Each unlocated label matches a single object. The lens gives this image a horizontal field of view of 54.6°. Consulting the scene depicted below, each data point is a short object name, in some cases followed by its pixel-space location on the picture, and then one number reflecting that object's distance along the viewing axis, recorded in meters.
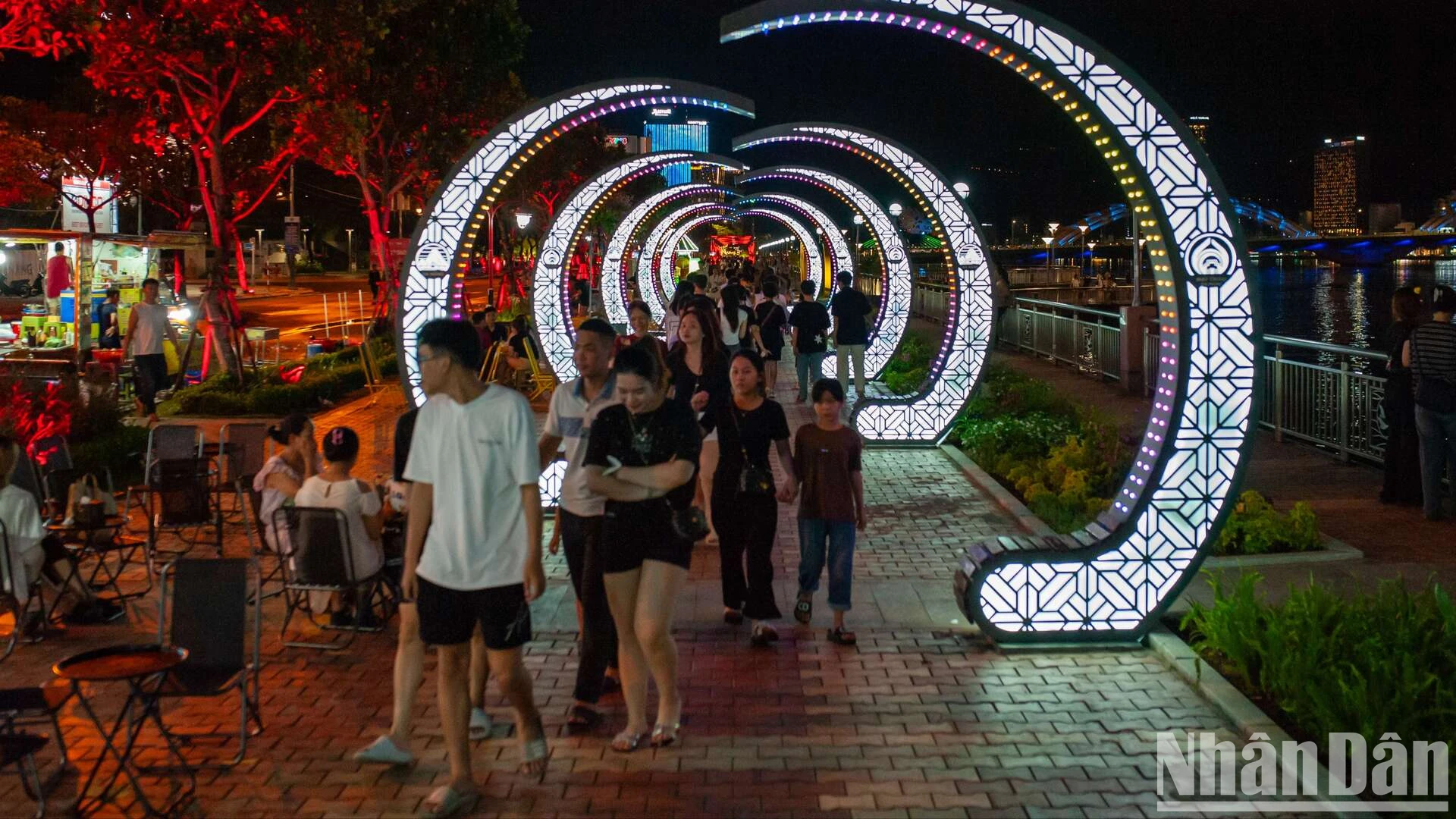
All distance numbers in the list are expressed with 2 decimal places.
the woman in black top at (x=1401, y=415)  10.24
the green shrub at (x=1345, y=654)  5.48
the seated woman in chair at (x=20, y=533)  6.91
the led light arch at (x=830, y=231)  31.69
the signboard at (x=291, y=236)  45.06
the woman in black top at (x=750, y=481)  7.36
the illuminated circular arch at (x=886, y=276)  23.47
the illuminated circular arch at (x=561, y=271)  20.89
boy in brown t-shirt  7.26
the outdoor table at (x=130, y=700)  5.12
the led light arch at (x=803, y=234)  40.66
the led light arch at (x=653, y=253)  40.50
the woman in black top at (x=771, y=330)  18.06
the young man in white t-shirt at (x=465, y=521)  5.14
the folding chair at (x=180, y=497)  9.21
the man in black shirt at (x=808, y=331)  16.73
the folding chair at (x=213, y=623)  5.68
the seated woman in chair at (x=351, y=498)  7.29
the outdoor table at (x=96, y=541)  8.30
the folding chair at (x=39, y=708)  5.08
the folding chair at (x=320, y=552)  7.05
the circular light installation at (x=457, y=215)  10.03
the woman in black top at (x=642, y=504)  5.65
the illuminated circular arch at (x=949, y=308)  15.14
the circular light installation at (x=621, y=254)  29.56
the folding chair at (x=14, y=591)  6.86
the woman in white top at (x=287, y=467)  8.16
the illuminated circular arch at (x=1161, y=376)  7.16
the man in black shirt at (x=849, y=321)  17.36
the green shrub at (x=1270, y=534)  9.02
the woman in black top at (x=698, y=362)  8.42
